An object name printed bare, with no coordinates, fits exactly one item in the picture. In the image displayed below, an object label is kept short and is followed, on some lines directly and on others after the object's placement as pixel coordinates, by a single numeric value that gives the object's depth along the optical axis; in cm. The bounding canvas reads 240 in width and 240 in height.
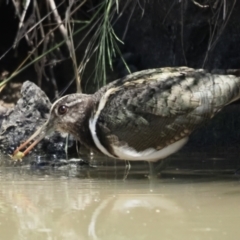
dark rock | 1300
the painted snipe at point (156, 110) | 1059
